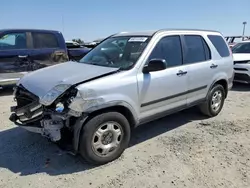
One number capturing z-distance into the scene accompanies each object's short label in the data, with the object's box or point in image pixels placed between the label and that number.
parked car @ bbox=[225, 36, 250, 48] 14.23
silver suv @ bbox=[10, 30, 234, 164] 2.49
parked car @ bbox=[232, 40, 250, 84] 6.68
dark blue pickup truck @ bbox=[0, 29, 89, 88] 5.53
